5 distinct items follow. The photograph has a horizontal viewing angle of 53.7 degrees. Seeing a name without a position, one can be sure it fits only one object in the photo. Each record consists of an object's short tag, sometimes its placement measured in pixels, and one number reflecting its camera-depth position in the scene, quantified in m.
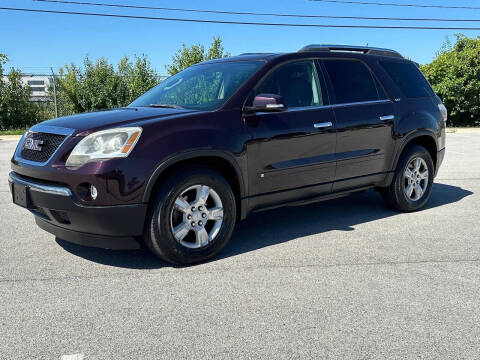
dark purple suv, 3.67
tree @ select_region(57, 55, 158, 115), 32.78
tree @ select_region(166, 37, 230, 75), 31.88
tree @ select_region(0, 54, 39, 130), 25.86
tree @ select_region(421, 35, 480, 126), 22.77
